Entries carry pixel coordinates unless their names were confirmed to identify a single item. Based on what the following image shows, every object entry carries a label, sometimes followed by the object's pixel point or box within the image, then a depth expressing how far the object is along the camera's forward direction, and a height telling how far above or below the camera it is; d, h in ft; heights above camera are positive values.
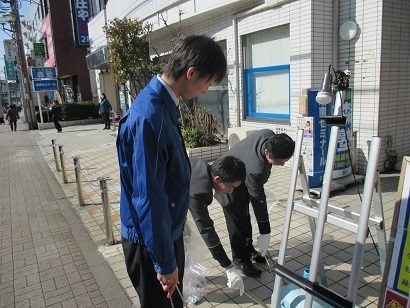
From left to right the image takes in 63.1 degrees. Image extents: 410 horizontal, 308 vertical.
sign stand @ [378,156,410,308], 5.77 -2.90
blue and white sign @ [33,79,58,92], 59.88 +3.74
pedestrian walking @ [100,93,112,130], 51.90 -0.84
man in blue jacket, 4.96 -1.03
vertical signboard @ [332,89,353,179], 16.87 -2.96
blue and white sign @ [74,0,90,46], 67.87 +17.18
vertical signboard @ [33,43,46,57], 90.71 +15.44
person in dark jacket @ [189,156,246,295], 8.23 -2.32
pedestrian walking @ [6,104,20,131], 66.13 -1.85
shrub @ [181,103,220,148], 25.31 -2.39
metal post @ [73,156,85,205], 18.19 -4.20
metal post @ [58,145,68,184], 23.10 -4.16
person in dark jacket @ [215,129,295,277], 9.14 -2.87
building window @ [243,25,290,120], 22.77 +1.52
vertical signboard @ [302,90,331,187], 16.25 -2.43
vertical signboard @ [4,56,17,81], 119.44 +13.70
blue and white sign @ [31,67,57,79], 60.64 +6.01
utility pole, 63.87 +10.16
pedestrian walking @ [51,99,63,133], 54.19 -1.40
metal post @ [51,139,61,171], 27.40 -4.43
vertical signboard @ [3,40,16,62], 116.88 +20.11
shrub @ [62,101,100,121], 64.54 -1.20
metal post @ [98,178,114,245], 13.16 -4.24
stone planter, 24.49 -3.94
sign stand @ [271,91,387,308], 5.52 -2.42
